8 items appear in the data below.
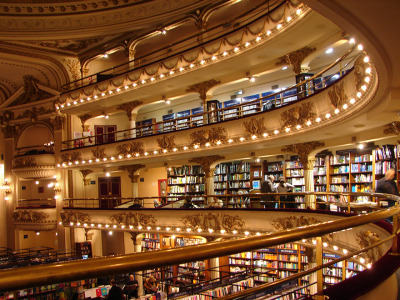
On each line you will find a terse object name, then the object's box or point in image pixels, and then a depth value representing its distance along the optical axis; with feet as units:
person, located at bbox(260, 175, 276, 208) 36.42
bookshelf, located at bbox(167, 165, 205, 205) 57.00
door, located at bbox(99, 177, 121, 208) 69.82
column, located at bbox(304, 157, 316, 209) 40.65
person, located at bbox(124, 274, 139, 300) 33.73
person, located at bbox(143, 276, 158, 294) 35.09
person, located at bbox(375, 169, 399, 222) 22.84
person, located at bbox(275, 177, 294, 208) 36.18
